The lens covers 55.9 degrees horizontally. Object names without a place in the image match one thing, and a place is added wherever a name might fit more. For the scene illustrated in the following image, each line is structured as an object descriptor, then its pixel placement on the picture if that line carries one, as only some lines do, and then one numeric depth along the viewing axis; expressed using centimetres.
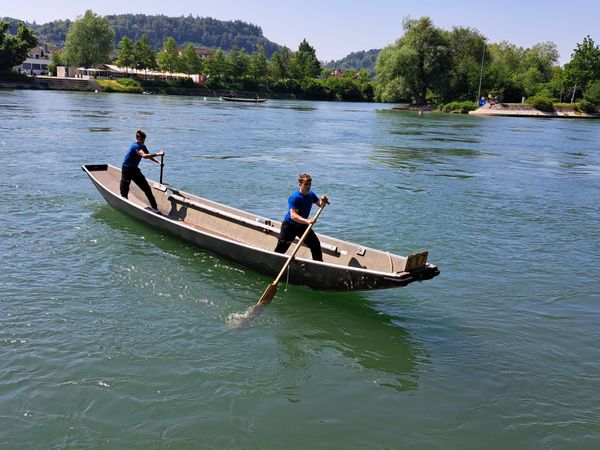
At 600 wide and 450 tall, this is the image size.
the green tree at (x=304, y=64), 13150
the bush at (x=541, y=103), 8069
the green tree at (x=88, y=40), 10750
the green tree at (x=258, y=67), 12300
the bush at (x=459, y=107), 8081
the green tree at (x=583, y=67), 8694
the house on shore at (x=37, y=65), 14331
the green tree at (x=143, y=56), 11844
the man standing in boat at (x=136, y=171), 1393
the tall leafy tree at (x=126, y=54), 11781
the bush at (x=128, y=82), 10171
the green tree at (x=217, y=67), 11975
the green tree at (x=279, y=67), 12731
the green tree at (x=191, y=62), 12412
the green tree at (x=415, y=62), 7994
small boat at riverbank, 9276
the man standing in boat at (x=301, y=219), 974
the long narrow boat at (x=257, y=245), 884
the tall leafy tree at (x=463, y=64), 8462
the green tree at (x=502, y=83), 8919
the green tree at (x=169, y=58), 12506
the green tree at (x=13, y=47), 9394
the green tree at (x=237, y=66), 11981
